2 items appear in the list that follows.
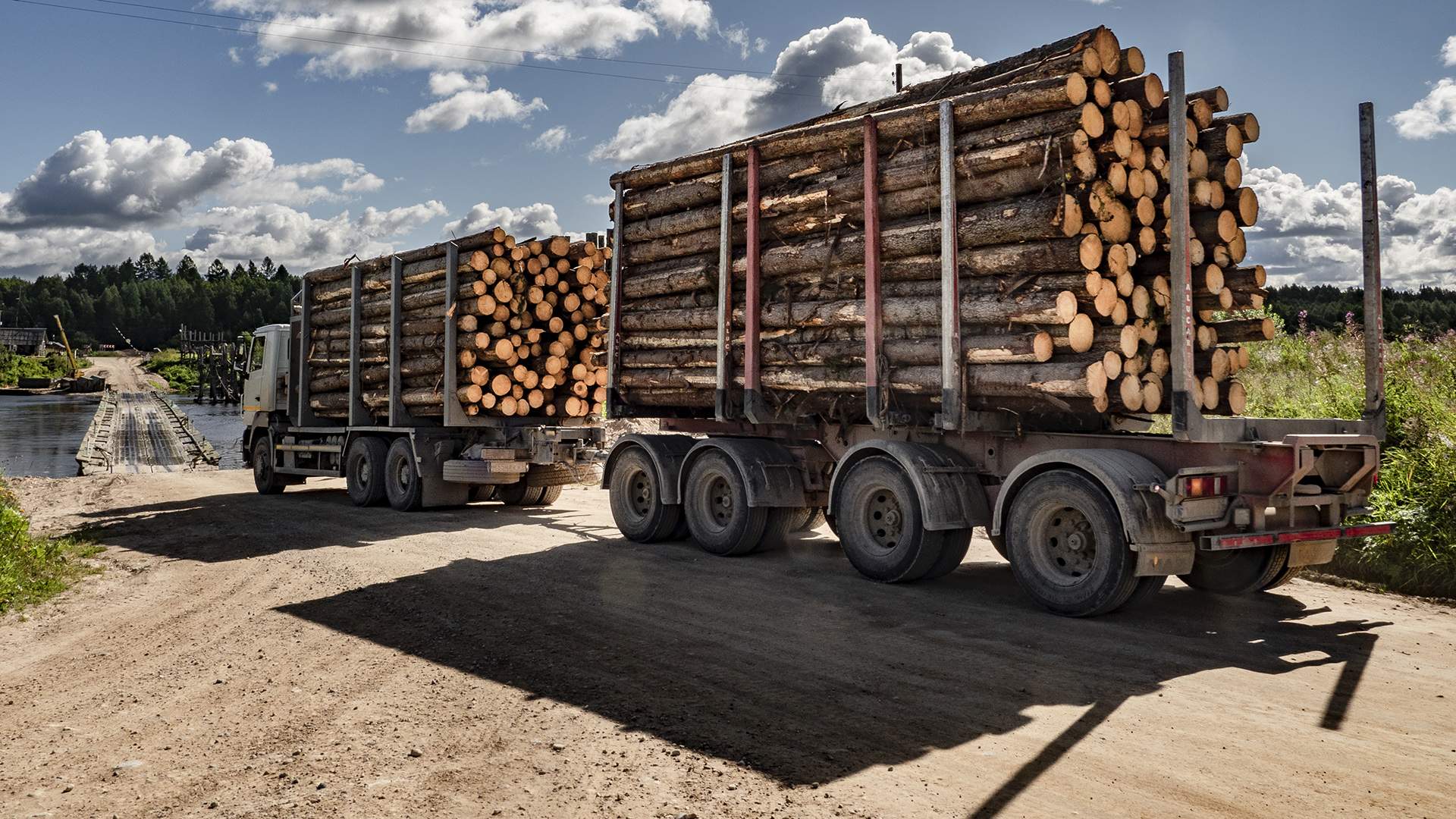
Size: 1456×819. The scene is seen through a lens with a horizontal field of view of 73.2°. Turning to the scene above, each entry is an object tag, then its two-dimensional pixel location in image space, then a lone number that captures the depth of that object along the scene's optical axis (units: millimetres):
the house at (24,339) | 131875
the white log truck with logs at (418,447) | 14797
